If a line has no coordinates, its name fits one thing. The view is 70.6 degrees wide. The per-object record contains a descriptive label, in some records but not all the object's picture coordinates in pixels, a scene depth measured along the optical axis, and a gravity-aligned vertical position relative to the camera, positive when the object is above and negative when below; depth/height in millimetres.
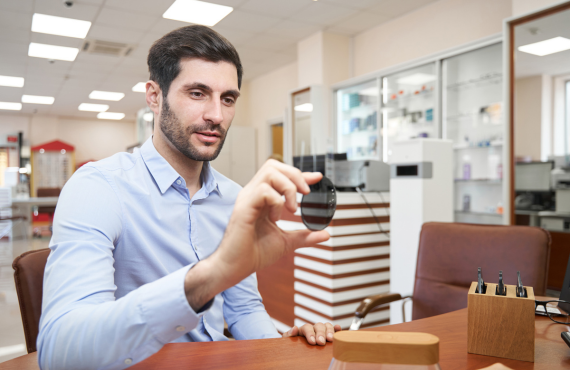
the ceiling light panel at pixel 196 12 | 4578 +1919
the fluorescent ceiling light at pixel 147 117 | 9451 +1365
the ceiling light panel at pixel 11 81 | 7616 +1836
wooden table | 759 -365
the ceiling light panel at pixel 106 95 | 9094 +1850
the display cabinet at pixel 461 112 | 3791 +625
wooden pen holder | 790 -309
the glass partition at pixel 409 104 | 4295 +767
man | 585 -116
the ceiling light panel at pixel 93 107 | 10585 +1823
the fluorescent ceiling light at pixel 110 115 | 11931 +1790
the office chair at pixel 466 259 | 1427 -337
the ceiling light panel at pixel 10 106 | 10055 +1778
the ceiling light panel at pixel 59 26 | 4895 +1890
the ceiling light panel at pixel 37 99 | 9374 +1818
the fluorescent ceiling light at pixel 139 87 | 8311 +1845
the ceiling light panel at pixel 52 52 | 5910 +1878
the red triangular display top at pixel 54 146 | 11633 +833
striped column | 2865 -690
